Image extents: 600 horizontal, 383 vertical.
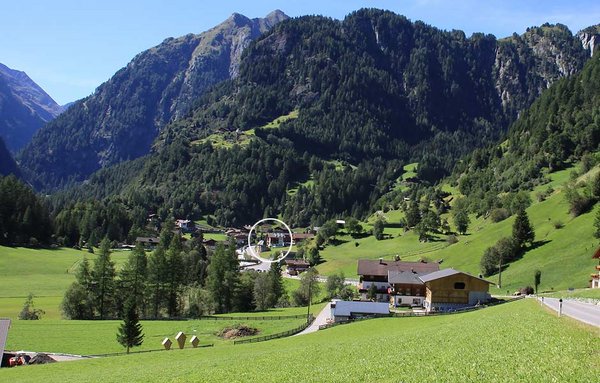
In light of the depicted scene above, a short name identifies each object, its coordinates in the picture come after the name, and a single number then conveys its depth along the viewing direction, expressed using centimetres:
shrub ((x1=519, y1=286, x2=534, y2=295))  8350
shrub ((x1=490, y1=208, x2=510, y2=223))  14600
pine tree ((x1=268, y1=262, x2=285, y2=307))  10619
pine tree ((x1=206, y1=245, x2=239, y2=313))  10219
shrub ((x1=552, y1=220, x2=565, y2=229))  11027
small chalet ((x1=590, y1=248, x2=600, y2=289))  7649
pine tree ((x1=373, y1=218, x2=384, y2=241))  18614
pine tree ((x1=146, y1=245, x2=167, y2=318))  9819
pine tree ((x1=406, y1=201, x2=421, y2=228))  18988
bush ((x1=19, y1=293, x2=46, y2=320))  8694
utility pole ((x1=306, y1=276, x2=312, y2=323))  7981
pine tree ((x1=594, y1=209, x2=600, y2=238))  9269
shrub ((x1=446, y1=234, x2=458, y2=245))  15012
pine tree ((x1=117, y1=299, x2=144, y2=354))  6412
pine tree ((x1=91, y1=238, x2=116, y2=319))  9456
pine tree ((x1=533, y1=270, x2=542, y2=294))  8056
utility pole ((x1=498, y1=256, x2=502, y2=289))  9791
